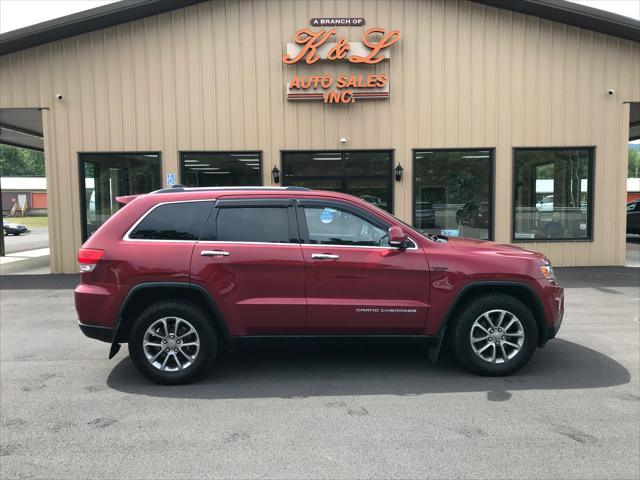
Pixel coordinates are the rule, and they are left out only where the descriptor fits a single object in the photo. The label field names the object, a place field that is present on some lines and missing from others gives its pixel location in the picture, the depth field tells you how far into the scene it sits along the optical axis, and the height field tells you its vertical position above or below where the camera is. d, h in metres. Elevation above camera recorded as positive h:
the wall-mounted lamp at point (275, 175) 11.43 +0.66
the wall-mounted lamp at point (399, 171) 11.41 +0.71
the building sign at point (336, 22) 11.22 +4.06
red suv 4.60 -0.75
